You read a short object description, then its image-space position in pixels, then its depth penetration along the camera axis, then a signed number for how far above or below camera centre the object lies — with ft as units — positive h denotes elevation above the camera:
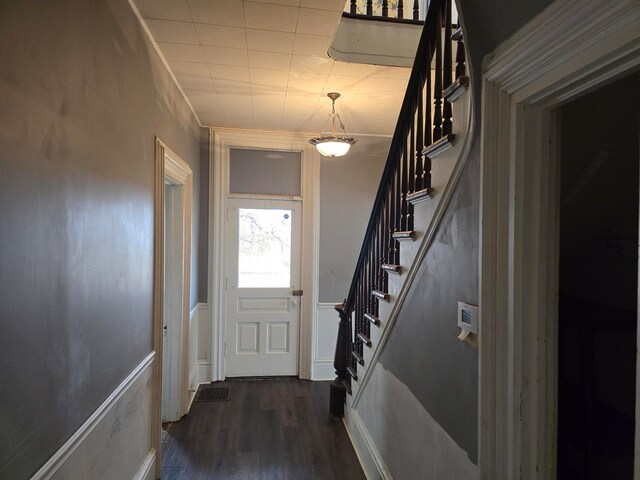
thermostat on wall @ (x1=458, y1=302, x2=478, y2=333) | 3.83 -0.81
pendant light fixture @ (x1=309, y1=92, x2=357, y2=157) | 9.89 +2.52
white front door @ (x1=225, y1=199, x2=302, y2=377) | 12.94 -1.70
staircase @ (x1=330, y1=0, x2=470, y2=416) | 4.48 +0.73
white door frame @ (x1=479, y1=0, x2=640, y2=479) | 3.32 -0.21
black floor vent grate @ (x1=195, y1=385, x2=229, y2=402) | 11.39 -4.83
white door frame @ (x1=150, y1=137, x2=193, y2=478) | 7.36 -0.93
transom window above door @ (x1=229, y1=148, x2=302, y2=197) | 12.82 +2.27
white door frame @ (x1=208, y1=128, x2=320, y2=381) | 12.53 +0.44
